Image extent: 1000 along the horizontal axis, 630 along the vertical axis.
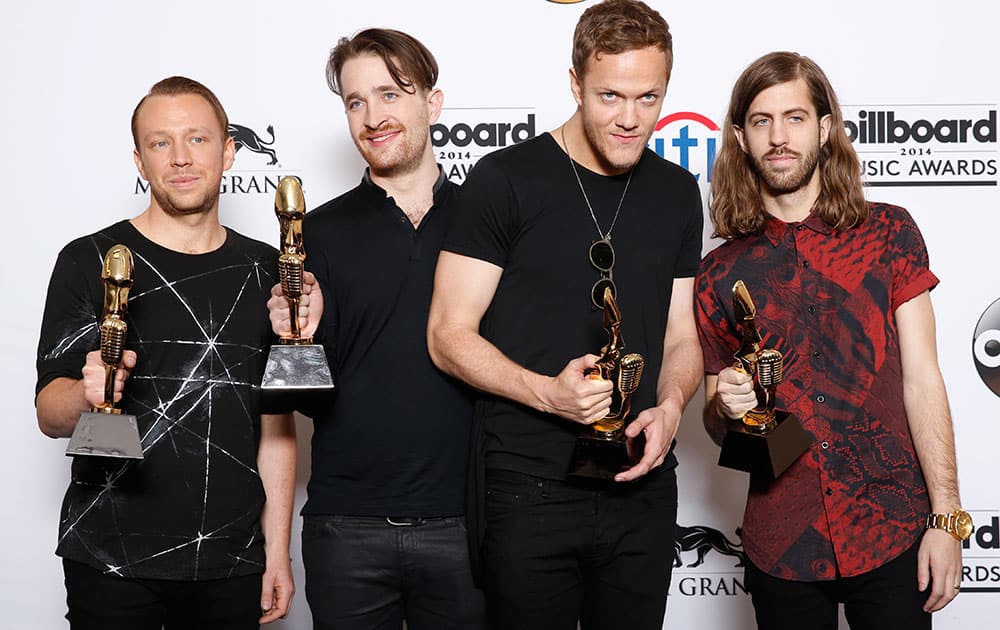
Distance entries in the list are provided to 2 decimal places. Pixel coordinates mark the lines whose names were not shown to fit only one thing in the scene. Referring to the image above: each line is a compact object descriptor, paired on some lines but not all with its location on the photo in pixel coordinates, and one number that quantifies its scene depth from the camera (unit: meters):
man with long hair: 2.06
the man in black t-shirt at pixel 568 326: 1.96
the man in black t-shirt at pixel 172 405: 2.01
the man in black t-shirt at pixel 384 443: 2.17
